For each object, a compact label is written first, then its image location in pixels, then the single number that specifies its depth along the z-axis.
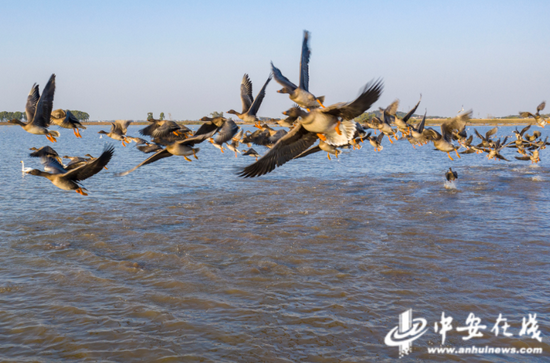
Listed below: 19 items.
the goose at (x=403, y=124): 18.15
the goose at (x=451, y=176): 24.38
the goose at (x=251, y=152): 23.88
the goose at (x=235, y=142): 21.02
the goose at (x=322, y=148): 11.20
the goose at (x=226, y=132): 13.13
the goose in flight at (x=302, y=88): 12.05
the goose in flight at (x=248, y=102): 15.95
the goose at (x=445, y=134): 17.39
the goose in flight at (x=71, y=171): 10.11
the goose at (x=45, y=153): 12.58
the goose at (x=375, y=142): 24.97
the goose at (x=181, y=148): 11.17
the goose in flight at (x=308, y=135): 8.39
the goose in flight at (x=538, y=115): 25.74
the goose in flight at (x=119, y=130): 16.41
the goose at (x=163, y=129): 13.20
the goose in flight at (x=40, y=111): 13.34
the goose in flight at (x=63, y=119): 14.97
